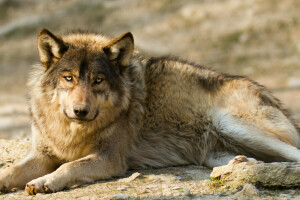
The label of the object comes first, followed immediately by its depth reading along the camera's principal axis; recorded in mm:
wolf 9102
